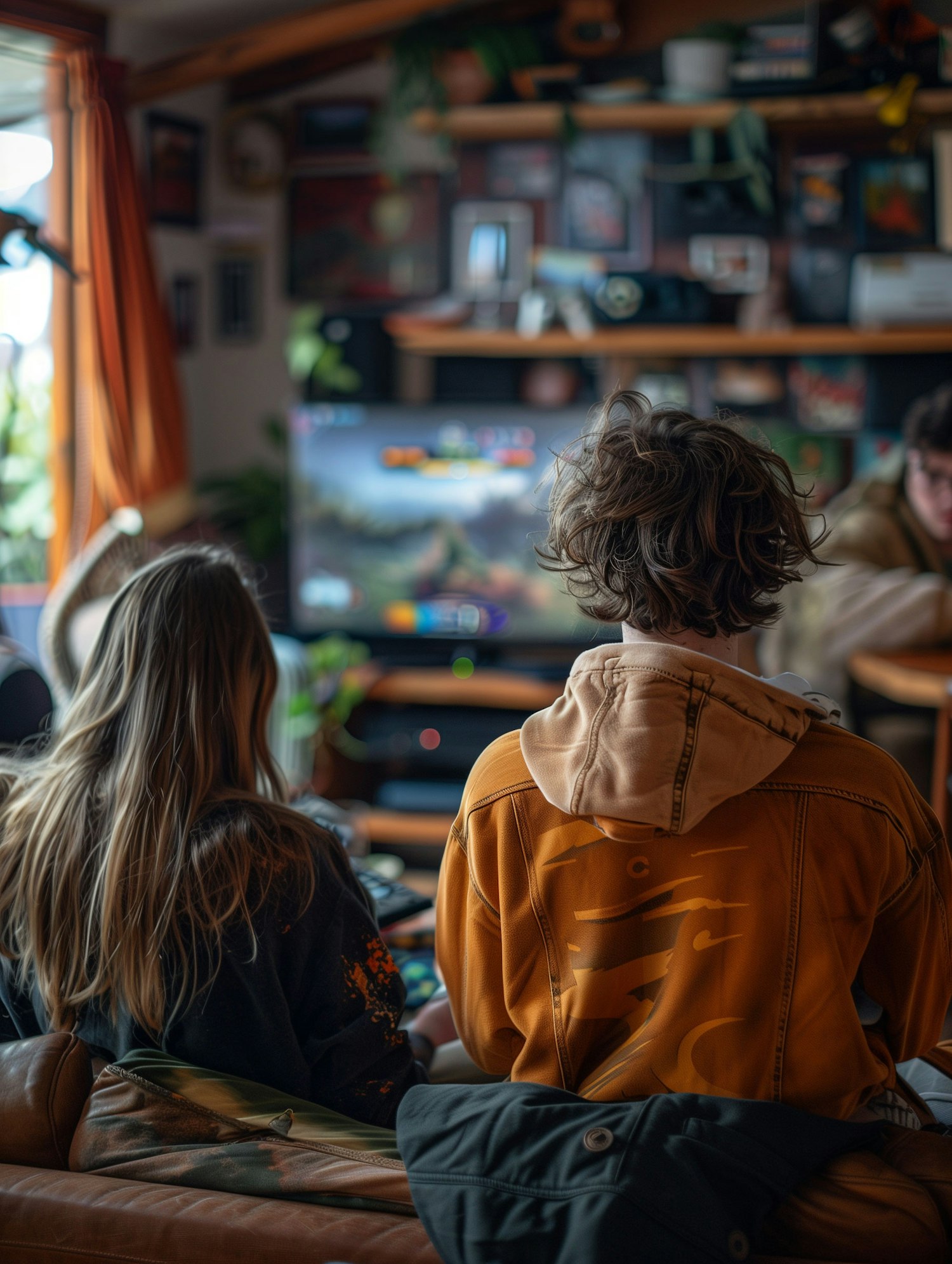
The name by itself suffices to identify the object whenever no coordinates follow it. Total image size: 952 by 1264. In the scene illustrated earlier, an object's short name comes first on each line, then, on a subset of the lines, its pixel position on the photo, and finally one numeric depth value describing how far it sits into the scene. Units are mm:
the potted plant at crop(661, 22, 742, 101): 3578
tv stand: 3646
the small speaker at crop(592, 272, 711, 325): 3697
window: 3469
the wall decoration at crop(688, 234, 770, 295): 3828
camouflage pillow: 1066
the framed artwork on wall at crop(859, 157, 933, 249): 3686
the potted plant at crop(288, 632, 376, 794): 3641
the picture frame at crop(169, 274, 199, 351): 4098
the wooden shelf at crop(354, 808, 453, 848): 3605
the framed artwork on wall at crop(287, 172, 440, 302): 4047
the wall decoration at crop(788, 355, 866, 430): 3824
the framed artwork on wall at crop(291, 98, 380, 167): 4043
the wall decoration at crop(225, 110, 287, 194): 4105
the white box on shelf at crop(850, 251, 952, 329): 3545
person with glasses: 2895
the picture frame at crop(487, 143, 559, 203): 3951
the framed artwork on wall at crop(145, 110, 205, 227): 3904
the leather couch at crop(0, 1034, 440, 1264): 999
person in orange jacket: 1026
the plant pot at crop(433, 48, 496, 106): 3805
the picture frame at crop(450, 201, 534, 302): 3971
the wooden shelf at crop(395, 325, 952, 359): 3586
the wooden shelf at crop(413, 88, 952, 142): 3564
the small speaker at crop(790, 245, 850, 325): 3760
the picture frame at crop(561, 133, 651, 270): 3879
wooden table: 2604
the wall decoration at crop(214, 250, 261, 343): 4180
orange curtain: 3512
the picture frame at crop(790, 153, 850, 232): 3738
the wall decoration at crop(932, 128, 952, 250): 3605
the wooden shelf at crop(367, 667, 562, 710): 3645
